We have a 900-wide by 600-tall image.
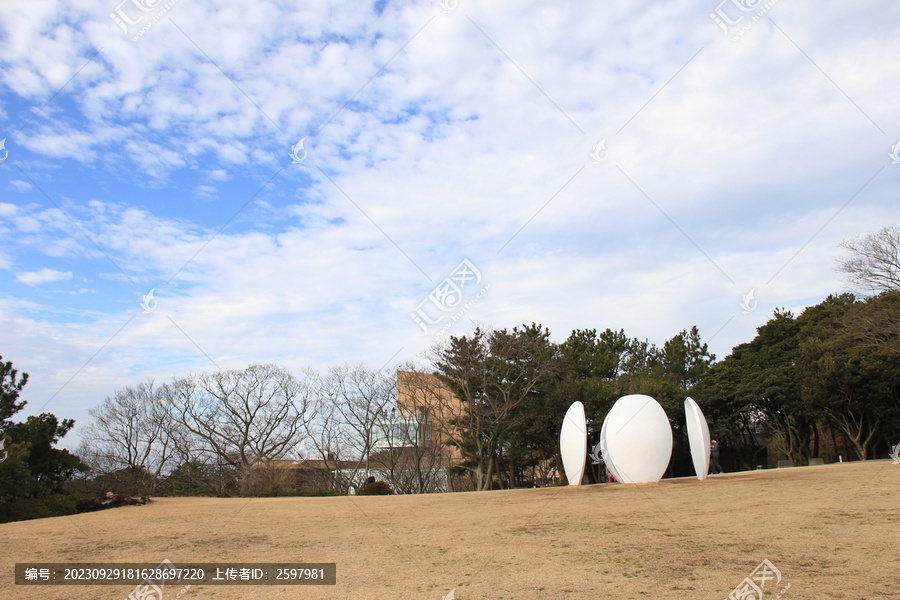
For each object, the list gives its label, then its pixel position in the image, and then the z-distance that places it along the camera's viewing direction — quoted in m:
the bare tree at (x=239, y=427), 31.80
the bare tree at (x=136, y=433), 32.59
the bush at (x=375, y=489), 25.83
